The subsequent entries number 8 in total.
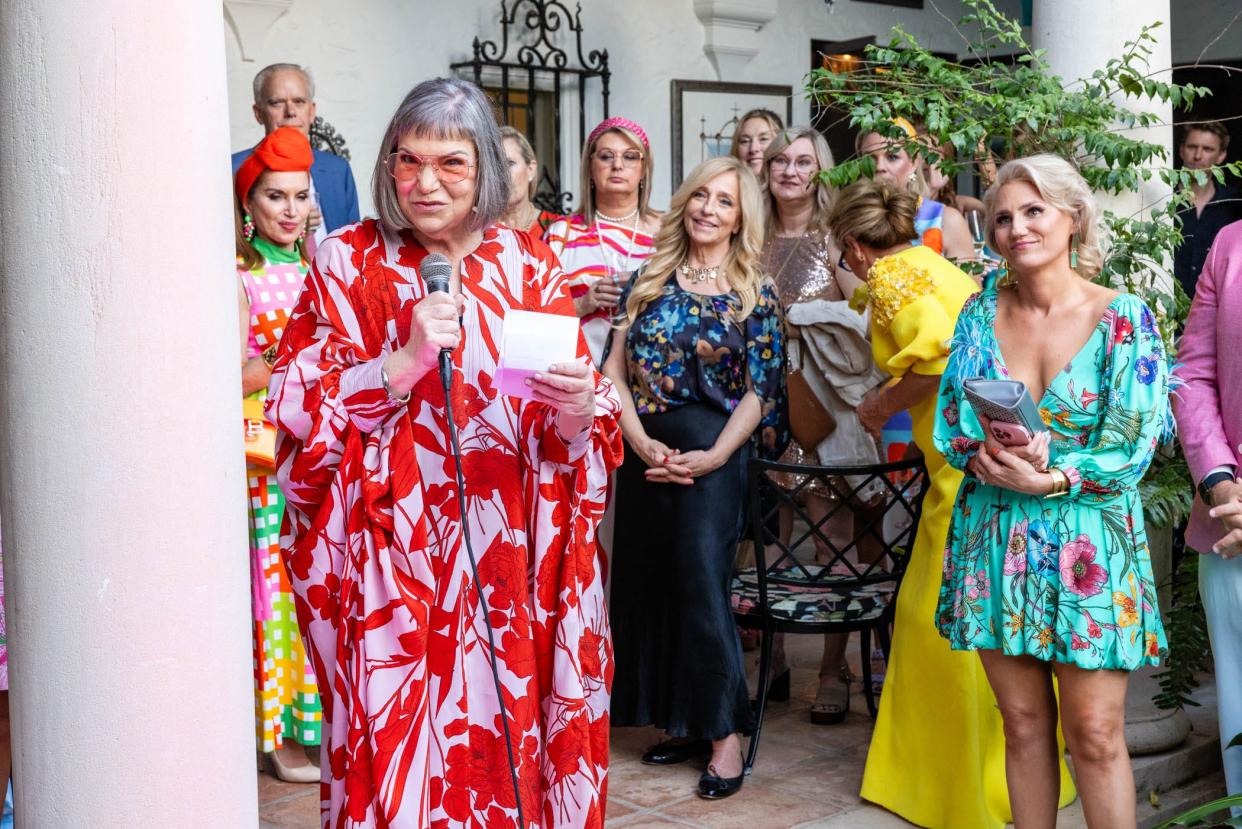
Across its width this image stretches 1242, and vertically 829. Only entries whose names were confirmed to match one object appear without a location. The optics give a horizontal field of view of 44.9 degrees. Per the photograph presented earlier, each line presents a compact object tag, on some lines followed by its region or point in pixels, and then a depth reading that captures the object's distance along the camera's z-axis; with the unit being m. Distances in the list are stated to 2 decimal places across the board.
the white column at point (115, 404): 2.47
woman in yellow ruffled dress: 4.05
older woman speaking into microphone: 2.85
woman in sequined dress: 5.52
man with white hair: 5.85
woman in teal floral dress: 3.26
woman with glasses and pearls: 5.22
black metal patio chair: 4.61
